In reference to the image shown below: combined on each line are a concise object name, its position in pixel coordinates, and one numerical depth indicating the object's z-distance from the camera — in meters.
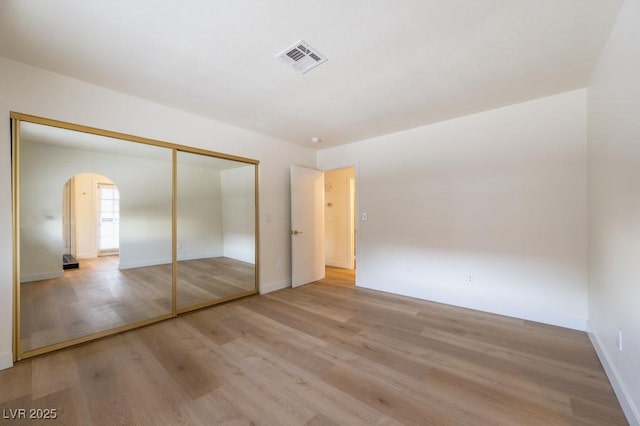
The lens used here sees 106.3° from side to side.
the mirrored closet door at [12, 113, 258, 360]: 2.20
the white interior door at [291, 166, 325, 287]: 4.28
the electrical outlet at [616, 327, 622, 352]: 1.61
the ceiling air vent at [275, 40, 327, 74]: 1.85
